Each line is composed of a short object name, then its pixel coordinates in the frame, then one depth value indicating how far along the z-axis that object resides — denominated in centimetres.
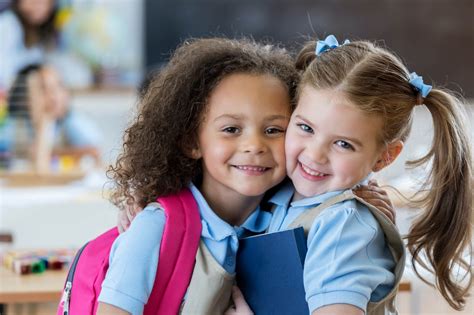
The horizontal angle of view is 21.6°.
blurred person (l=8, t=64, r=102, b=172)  484
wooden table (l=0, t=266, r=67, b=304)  179
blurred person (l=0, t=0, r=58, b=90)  527
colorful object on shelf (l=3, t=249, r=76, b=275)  192
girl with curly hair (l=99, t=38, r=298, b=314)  149
